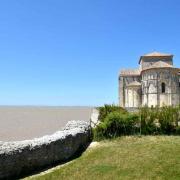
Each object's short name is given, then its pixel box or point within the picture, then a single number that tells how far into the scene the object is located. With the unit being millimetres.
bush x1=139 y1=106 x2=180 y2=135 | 11673
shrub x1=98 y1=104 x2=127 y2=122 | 12535
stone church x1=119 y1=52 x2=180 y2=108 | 28355
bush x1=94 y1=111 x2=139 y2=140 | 11031
